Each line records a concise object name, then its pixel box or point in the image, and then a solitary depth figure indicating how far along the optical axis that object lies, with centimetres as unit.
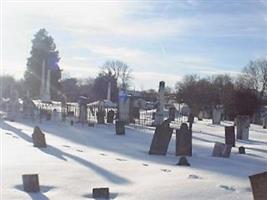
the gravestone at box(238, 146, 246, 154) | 1328
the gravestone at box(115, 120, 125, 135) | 1872
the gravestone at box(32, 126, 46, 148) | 1281
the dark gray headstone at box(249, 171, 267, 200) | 388
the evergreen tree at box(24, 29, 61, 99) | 5076
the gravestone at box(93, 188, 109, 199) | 670
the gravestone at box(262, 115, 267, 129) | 3243
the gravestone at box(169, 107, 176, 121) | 3253
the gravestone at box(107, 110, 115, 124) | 2674
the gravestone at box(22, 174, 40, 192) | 706
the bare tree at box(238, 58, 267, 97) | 6389
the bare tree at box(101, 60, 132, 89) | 9021
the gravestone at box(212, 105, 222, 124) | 3193
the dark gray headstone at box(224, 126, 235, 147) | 1504
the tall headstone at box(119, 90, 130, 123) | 2748
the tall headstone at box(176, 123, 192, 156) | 1197
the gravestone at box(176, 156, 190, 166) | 1031
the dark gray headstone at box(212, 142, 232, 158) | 1211
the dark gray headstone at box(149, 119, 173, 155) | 1237
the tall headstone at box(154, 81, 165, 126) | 2364
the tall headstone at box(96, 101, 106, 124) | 2581
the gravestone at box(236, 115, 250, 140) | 1950
